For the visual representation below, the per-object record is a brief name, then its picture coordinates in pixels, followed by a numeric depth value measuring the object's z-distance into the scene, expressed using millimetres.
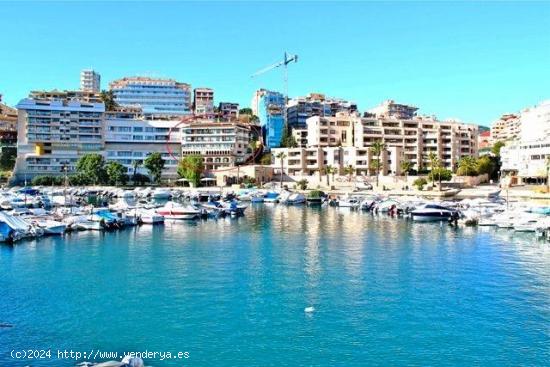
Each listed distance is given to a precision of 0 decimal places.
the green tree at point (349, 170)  111625
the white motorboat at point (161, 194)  95812
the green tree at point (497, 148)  123488
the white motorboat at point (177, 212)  62203
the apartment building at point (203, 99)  163250
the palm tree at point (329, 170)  107319
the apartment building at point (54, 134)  120125
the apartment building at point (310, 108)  149625
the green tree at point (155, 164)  116062
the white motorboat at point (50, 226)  48219
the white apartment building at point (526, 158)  94938
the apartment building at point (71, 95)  135900
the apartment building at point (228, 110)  159125
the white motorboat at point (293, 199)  90562
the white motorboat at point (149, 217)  57844
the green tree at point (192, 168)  113438
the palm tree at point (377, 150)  105662
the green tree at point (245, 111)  177375
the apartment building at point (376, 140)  116188
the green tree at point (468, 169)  101312
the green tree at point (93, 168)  112750
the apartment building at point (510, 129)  170575
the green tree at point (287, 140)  130000
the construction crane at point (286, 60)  166650
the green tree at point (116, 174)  113500
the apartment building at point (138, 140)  126188
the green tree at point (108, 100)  139500
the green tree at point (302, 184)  106875
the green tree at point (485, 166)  103875
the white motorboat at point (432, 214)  60941
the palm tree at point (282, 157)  116338
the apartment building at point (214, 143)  125938
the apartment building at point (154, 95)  159750
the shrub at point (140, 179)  120312
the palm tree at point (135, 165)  120850
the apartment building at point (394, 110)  154500
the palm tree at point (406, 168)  106944
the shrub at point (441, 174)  95688
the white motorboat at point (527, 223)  50344
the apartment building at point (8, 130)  135000
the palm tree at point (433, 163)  93388
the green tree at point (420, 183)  94644
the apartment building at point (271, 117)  139125
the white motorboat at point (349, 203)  80500
